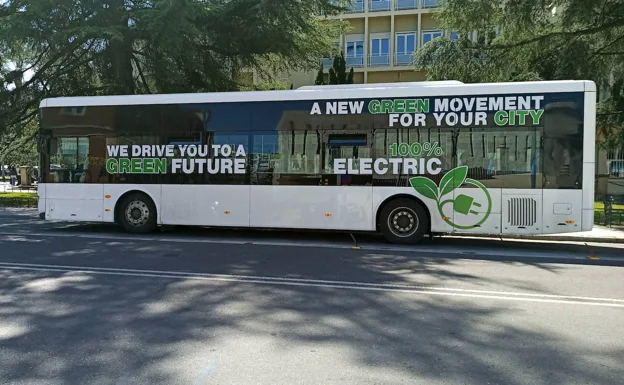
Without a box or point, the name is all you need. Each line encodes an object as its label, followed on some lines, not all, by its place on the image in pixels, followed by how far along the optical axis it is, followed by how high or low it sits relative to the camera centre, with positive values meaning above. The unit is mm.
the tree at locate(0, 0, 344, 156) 15312 +5227
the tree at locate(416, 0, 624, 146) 16219 +5569
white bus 9898 +709
